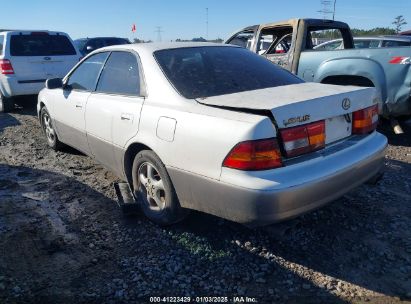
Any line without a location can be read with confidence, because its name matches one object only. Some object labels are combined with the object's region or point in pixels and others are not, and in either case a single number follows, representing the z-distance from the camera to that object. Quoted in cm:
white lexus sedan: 250
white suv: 817
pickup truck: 518
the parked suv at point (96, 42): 1551
